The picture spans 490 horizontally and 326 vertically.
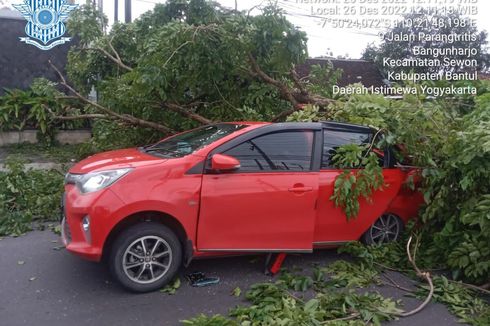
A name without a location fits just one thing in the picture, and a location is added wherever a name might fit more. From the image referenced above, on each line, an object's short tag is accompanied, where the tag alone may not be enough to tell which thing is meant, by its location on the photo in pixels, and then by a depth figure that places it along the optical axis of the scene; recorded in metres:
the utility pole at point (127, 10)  10.88
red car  3.74
